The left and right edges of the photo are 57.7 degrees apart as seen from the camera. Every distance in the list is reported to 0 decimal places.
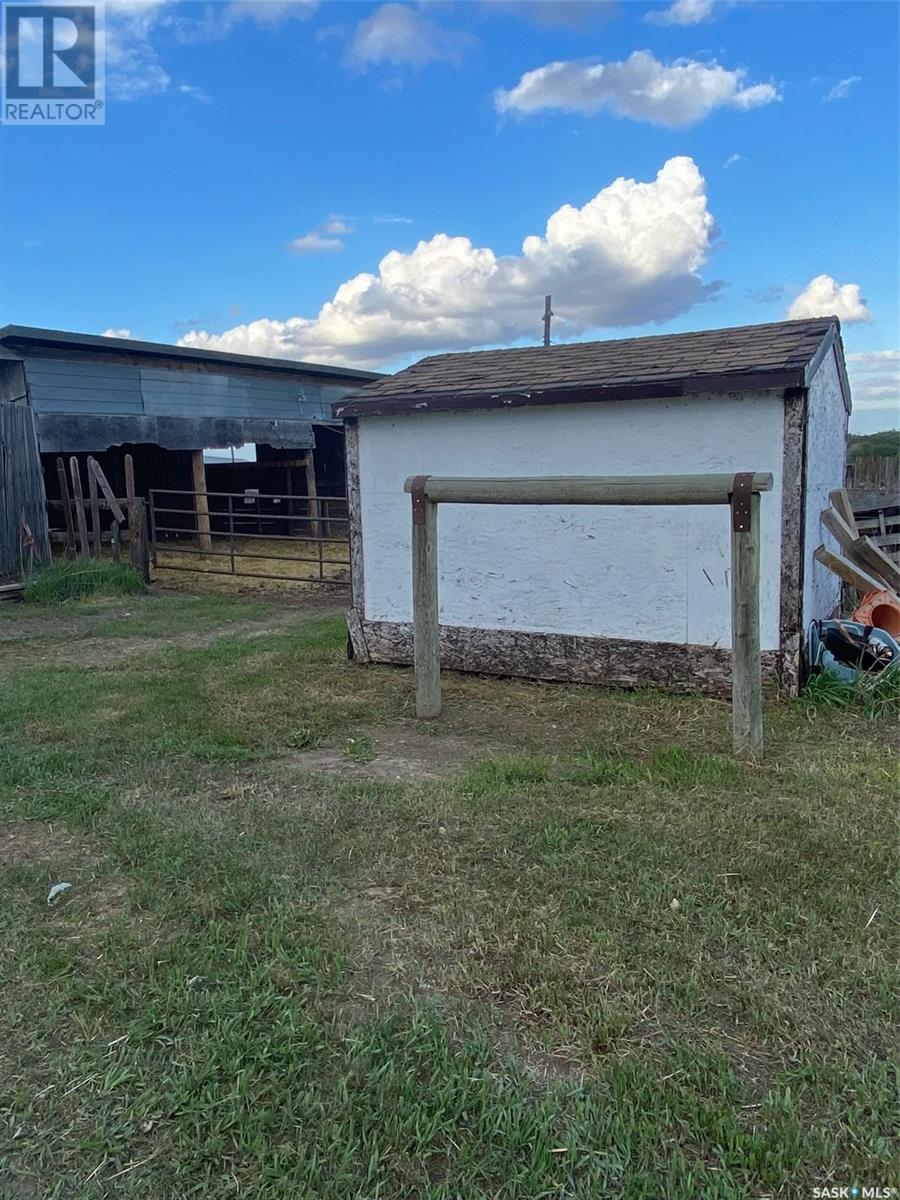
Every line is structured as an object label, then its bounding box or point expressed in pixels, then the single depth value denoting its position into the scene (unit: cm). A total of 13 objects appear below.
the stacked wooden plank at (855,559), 562
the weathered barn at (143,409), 1107
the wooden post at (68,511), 1156
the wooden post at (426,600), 510
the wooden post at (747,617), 407
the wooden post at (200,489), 1486
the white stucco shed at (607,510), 514
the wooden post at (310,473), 1788
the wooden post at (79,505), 1160
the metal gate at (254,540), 1202
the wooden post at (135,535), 1110
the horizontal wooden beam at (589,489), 420
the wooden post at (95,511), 1152
